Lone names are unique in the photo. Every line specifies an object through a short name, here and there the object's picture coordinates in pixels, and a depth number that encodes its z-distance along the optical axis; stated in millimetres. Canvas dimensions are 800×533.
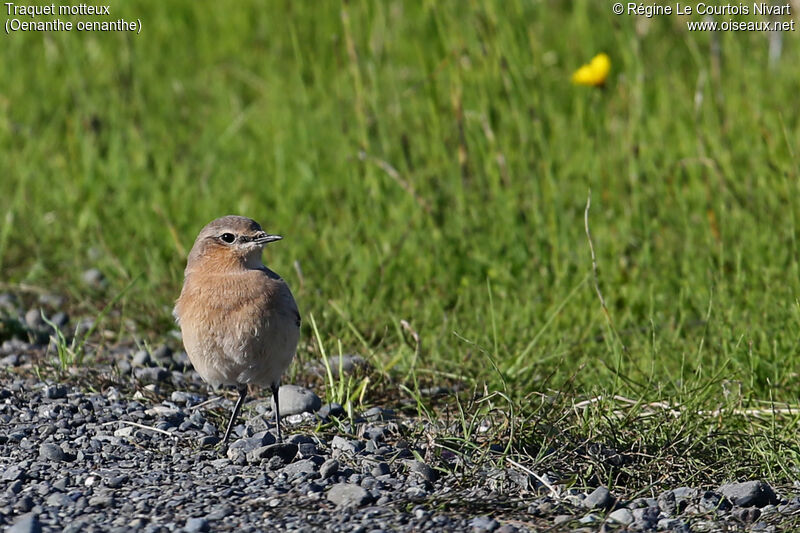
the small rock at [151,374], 10742
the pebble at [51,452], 8844
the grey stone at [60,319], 12258
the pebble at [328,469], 8484
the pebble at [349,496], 8016
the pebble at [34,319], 12164
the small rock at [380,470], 8566
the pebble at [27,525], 7414
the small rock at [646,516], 7871
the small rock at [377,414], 9867
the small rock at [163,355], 11430
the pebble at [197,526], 7500
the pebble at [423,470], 8492
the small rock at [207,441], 9211
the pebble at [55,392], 10000
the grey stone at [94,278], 13203
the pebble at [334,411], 9820
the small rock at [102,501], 7969
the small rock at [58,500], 7965
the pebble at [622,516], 7879
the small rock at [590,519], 7848
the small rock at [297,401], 9992
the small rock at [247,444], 8984
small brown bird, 9383
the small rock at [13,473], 8373
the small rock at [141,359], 11102
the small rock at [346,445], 9016
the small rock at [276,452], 8852
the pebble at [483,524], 7711
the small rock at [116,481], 8328
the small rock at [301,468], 8562
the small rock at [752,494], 8148
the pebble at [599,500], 8117
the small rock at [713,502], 8156
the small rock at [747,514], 7965
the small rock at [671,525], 7840
